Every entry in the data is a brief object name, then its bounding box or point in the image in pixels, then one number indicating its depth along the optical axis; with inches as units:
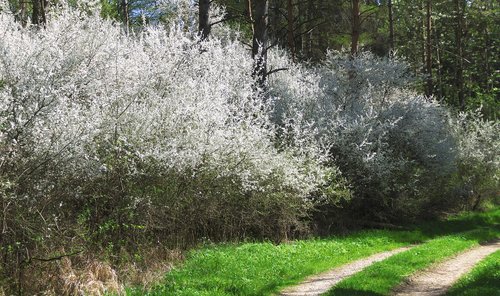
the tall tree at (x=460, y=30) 997.8
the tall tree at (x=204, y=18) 564.1
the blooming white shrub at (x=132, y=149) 274.8
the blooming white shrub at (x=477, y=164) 739.4
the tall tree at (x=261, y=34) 586.7
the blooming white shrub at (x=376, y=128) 575.8
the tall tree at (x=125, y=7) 824.2
